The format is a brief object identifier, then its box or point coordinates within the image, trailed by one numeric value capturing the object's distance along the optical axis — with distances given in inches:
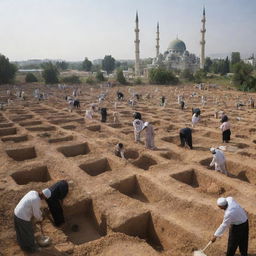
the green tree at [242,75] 1593.3
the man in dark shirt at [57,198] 251.3
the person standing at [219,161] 349.6
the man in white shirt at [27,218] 208.2
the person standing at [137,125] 491.2
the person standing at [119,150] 427.4
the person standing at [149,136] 451.8
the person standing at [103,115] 689.0
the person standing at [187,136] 466.8
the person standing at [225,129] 491.5
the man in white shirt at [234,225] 195.2
